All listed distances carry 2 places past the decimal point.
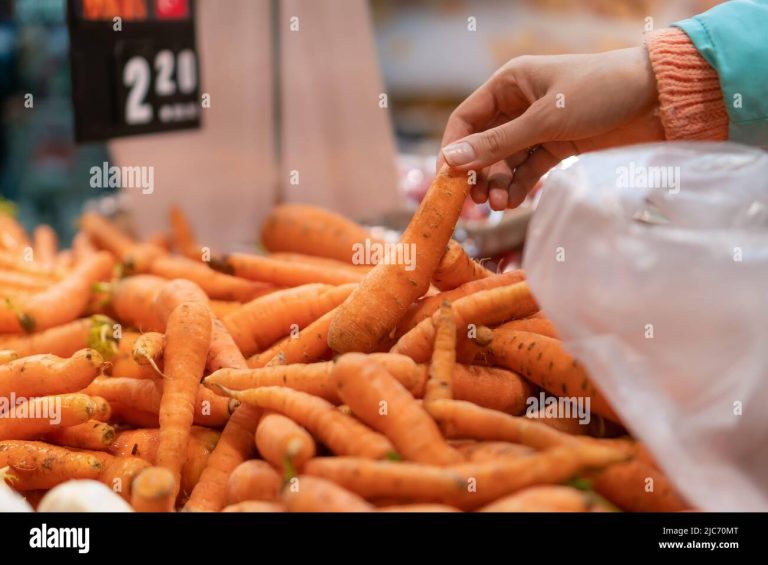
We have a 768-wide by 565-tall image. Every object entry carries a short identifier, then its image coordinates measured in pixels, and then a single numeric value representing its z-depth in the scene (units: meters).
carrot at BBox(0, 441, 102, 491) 0.75
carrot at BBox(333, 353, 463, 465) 0.66
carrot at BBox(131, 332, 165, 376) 0.77
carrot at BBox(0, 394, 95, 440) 0.76
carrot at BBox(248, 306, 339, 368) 0.79
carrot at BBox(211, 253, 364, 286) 0.90
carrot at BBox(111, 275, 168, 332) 0.90
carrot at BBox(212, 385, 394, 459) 0.67
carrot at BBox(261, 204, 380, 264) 1.00
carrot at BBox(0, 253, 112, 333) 0.92
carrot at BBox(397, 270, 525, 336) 0.79
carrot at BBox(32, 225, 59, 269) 1.16
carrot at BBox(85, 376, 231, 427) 0.77
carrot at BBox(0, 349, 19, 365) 0.83
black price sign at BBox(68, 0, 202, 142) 1.10
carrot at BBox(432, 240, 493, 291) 0.79
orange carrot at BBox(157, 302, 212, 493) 0.74
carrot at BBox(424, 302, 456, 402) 0.70
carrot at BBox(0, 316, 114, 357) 0.90
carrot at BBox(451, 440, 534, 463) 0.66
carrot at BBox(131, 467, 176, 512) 0.65
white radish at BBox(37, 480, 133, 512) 0.65
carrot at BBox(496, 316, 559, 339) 0.77
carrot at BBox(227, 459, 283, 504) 0.68
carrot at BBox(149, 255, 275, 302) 0.93
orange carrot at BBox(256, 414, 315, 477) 0.66
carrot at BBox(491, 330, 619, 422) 0.71
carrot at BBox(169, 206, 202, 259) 1.20
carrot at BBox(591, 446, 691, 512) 0.66
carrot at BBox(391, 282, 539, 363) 0.74
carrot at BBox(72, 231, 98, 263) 1.13
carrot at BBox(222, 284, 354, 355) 0.83
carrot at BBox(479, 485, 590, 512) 0.62
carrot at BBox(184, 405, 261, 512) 0.72
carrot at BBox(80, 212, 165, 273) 1.03
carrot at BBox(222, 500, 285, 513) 0.66
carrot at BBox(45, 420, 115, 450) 0.77
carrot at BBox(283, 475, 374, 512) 0.63
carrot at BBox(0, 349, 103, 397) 0.77
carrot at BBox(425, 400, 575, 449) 0.67
